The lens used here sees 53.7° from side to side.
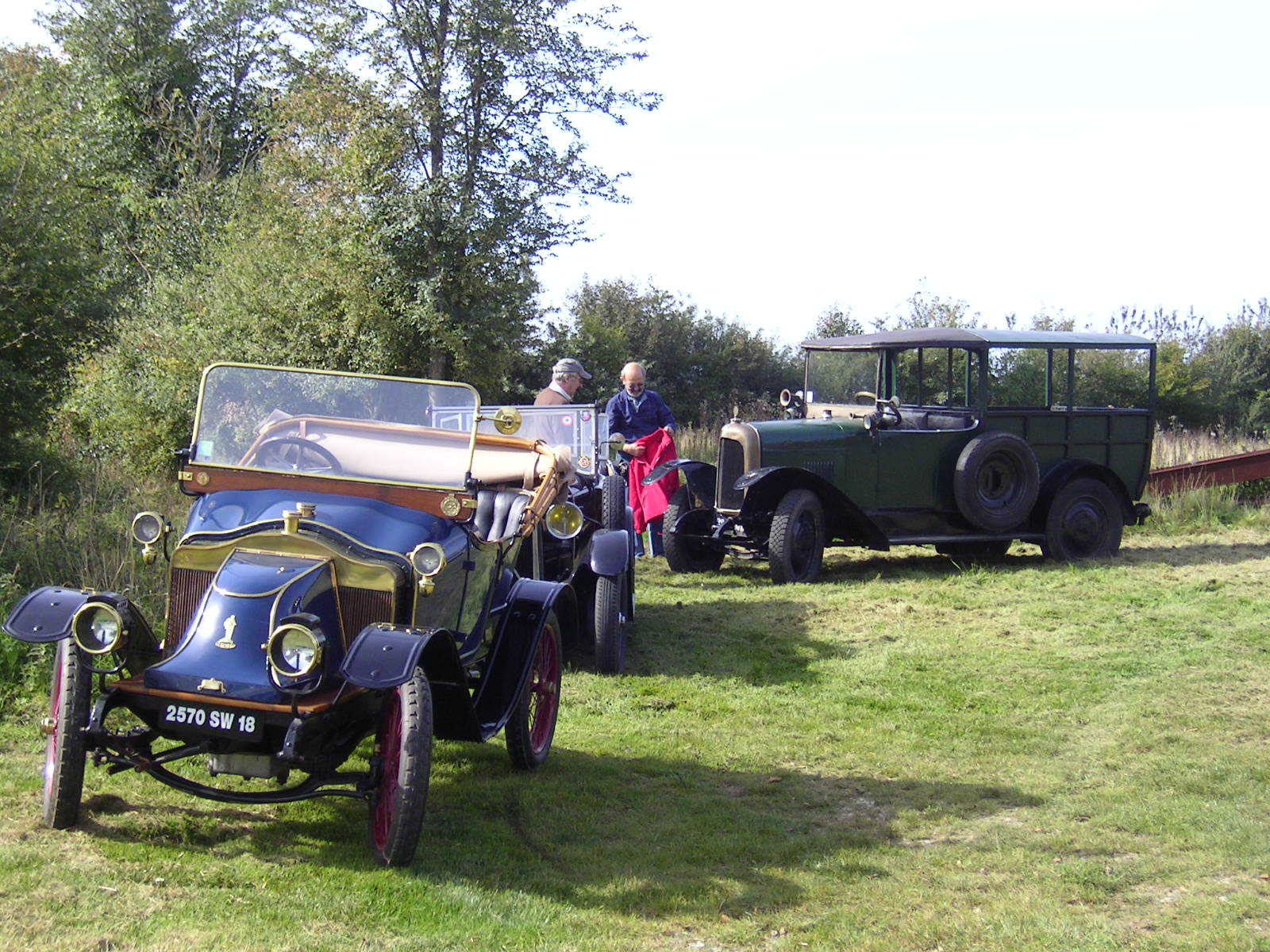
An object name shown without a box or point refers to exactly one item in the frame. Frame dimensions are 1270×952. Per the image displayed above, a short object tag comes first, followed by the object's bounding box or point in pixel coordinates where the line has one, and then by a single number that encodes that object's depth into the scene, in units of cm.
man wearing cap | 959
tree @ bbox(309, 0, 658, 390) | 1590
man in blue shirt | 1097
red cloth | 1112
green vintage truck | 1112
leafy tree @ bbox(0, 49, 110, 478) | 938
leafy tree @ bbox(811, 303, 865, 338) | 2258
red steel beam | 1490
